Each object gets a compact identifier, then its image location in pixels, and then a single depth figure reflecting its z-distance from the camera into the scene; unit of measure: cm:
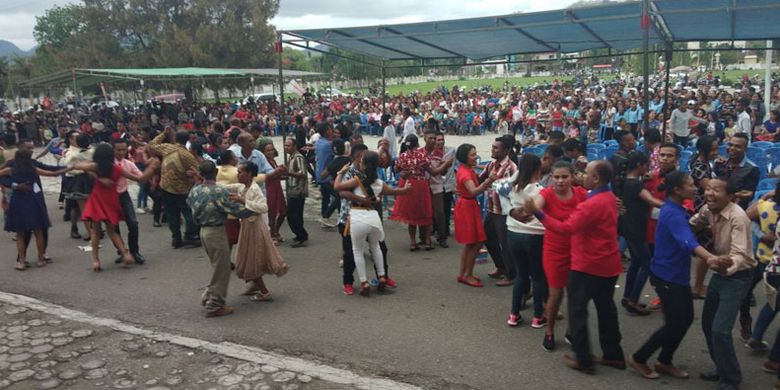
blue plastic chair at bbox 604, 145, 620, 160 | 1000
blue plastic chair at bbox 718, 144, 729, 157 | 931
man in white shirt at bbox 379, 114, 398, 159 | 1224
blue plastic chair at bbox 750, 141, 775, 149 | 935
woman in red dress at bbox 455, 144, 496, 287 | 573
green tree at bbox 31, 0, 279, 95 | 3350
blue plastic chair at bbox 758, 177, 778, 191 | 658
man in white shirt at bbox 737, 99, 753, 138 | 1221
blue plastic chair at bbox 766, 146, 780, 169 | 892
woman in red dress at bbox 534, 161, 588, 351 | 426
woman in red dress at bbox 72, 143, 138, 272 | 689
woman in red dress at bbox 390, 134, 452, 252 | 709
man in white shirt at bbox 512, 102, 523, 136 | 2098
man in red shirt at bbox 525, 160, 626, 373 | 389
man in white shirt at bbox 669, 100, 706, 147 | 1236
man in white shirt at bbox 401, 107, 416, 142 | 1327
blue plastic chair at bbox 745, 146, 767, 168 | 914
